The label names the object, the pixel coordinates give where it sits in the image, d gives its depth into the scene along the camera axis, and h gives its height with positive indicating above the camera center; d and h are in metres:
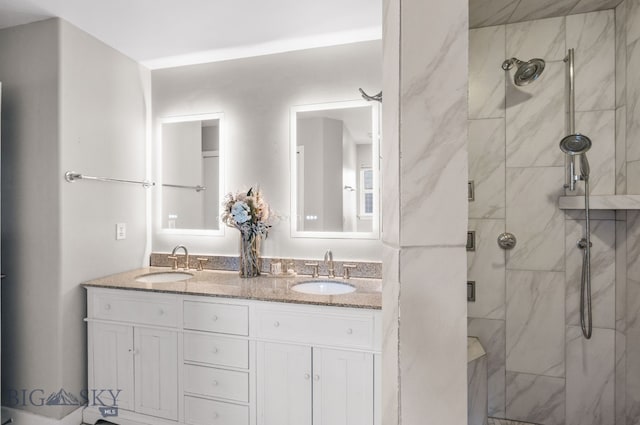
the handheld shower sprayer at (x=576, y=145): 1.78 +0.33
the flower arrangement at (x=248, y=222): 2.28 -0.08
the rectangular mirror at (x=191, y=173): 2.65 +0.28
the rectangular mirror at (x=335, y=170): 2.33 +0.27
